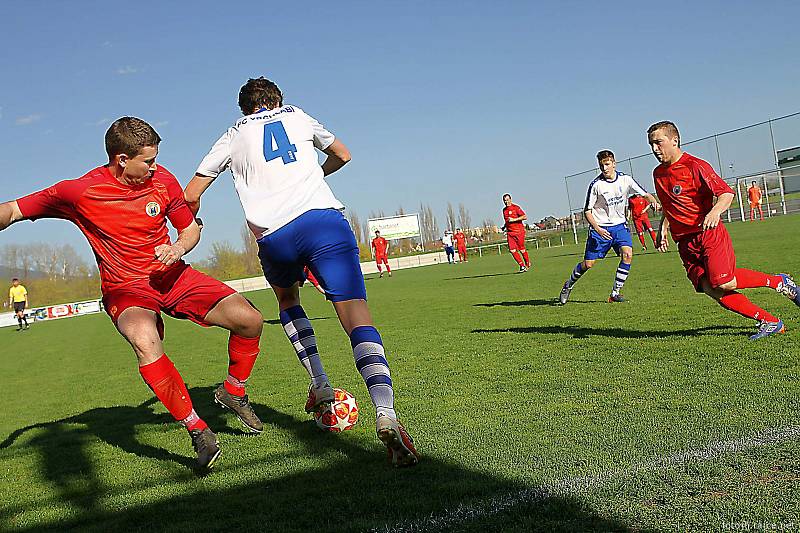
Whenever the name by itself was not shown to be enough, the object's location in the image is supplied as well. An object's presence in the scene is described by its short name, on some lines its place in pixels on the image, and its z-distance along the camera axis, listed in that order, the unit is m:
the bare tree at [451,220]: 117.76
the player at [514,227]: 21.42
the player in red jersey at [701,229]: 6.10
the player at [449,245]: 47.78
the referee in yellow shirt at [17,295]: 30.88
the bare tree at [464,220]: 117.75
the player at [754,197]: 35.52
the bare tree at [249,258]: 82.50
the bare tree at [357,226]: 102.44
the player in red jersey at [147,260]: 4.26
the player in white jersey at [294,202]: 3.96
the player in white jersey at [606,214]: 10.77
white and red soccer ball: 4.61
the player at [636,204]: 26.33
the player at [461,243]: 45.60
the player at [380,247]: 34.66
